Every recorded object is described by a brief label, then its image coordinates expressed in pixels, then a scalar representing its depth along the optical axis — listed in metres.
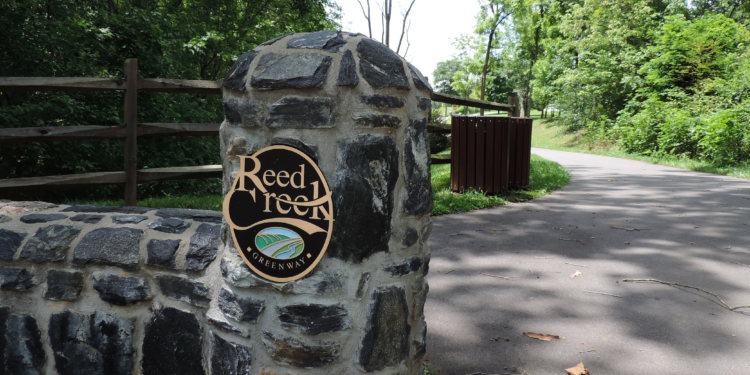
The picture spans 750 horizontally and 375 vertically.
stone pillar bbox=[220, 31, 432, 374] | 1.66
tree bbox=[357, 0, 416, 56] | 17.25
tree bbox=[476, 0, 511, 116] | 28.17
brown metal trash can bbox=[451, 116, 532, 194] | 7.09
